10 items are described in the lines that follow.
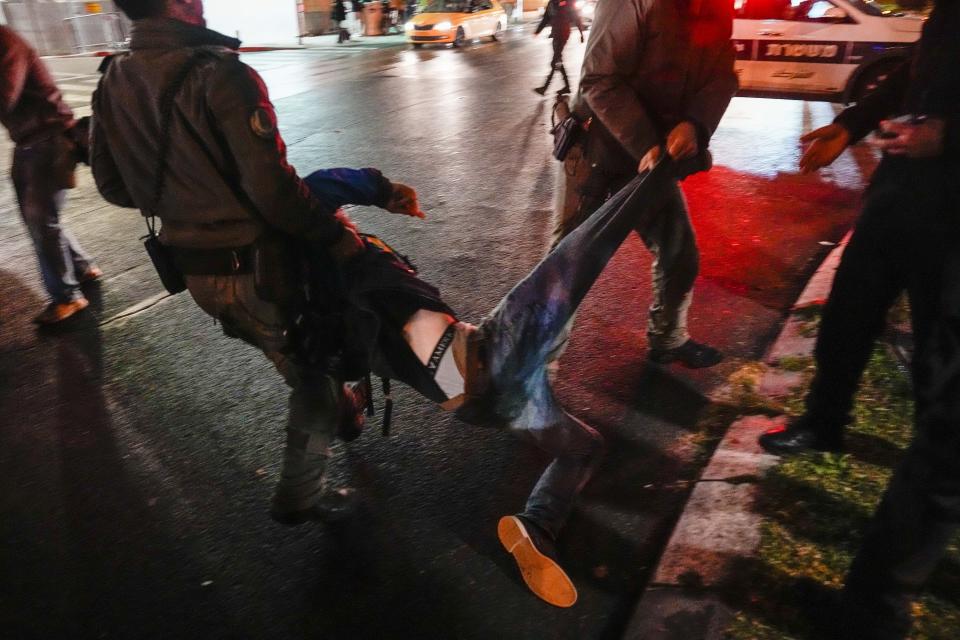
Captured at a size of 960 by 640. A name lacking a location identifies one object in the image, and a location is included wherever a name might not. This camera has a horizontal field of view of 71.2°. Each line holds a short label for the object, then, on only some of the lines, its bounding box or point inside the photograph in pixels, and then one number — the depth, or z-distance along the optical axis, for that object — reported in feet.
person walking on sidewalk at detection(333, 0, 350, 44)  73.82
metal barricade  68.85
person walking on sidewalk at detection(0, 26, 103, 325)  12.24
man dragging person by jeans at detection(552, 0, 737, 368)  8.70
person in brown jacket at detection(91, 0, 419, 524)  6.15
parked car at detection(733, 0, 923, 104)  24.58
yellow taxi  60.85
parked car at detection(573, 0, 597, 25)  66.75
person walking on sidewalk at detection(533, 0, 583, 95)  33.83
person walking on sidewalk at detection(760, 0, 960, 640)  5.50
